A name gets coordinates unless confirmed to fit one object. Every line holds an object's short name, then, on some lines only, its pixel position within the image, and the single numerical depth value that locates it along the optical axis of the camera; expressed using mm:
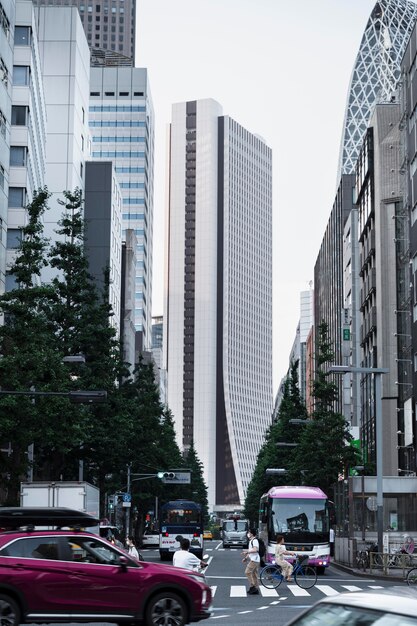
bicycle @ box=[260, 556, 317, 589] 33781
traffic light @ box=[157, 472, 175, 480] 81450
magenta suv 16891
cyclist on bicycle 33844
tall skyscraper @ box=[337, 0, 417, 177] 170750
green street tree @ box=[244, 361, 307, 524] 97625
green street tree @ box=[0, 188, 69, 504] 40312
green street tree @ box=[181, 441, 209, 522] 162750
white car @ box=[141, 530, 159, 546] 93750
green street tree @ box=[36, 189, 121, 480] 51875
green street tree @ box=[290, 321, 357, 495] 72000
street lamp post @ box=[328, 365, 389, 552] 43750
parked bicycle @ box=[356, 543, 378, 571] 45288
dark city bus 62681
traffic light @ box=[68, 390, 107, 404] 35312
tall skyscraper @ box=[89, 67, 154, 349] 191125
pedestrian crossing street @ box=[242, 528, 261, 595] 30350
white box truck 37562
